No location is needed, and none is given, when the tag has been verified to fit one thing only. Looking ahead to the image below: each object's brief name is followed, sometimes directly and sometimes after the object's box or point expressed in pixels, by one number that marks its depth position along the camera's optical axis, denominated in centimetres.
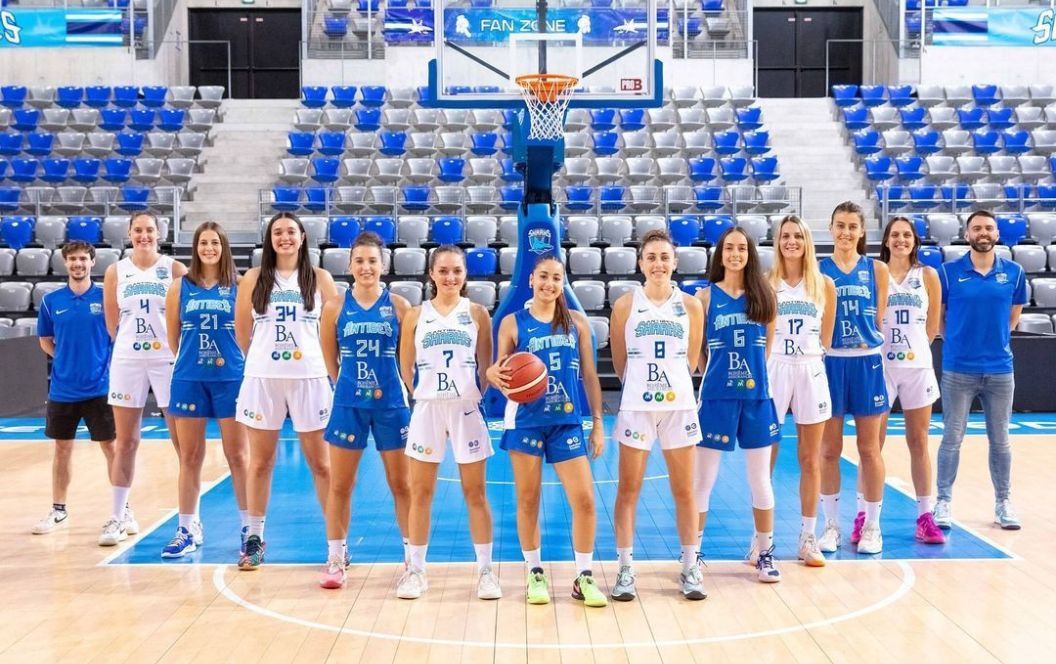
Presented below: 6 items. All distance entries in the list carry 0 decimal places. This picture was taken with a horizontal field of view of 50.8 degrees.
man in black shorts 653
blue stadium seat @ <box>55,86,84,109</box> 1788
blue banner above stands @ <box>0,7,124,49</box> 1873
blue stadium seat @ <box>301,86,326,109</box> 1812
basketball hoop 827
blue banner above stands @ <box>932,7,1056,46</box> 1888
